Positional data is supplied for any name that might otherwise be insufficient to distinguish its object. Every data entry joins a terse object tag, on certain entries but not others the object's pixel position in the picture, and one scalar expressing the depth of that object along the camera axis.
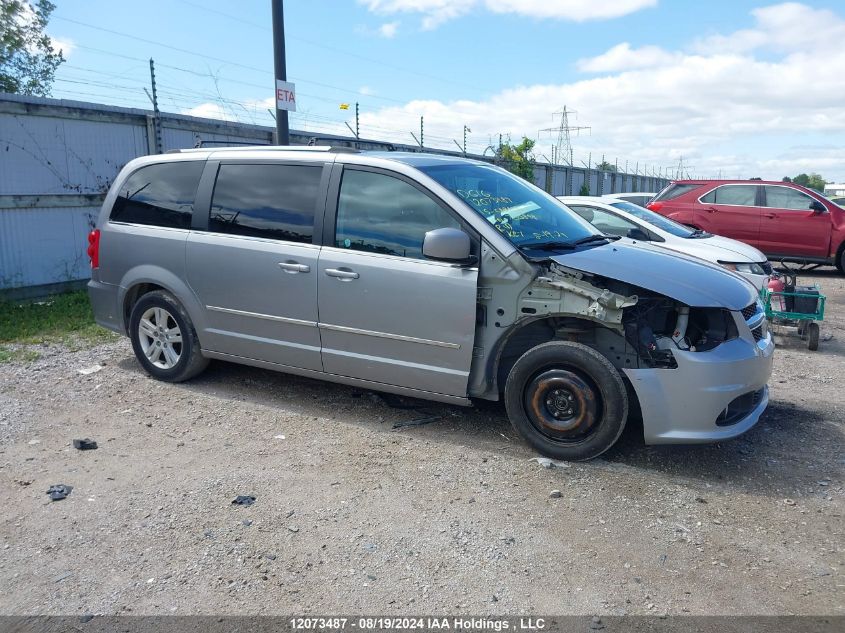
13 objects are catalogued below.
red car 12.89
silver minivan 4.07
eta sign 9.44
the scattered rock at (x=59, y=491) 3.89
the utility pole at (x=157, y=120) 10.41
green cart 7.09
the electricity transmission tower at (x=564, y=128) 49.01
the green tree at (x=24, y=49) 20.48
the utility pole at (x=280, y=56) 9.29
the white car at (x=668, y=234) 8.22
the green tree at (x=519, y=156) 22.55
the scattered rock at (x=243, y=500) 3.77
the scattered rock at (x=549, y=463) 4.22
